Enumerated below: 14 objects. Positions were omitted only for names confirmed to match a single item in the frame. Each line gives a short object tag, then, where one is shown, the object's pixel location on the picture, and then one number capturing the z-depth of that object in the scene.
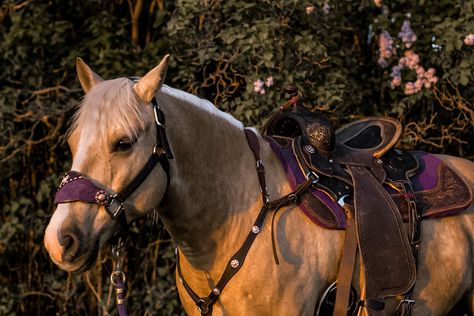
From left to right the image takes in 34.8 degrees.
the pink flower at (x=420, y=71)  5.30
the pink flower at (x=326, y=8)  5.20
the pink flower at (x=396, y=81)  5.36
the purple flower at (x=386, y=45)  5.43
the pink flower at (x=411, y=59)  5.29
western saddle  3.34
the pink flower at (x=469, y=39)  5.02
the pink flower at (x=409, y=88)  5.31
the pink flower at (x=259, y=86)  5.00
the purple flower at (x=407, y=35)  5.37
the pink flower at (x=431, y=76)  5.27
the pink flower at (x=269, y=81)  4.98
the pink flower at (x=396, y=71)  5.39
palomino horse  2.78
